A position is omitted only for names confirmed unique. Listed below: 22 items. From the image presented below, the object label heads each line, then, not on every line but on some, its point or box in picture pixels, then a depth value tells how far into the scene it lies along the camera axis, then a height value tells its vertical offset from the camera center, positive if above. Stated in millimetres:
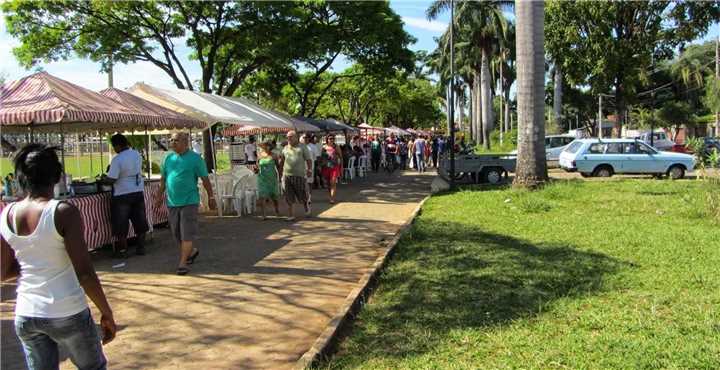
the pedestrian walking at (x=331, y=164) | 13680 -119
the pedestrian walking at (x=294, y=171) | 10656 -195
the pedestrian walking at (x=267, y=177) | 10555 -285
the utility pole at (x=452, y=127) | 16103 +761
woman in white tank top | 2703 -472
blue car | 19016 -359
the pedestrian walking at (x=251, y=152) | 21094 +341
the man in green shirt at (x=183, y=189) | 6762 -296
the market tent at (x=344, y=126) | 24062 +1347
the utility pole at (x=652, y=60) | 26730 +4070
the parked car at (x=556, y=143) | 25000 +335
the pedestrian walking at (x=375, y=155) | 26172 +96
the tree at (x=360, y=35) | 18156 +3956
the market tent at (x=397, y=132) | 40469 +1777
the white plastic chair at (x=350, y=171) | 20875 -454
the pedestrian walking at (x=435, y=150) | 27125 +248
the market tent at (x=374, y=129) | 33875 +1747
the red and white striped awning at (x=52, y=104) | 7324 +842
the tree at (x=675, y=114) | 53844 +3008
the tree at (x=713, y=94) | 36531 +3316
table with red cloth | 7732 -681
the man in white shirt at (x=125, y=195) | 7844 -399
